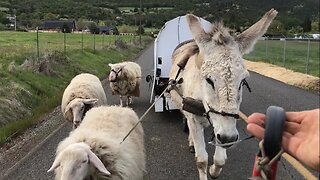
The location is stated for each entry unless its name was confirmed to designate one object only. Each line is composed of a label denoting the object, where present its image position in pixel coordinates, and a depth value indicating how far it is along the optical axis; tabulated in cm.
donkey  304
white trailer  710
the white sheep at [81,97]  578
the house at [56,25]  7710
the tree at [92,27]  7201
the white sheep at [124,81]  866
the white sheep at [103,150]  287
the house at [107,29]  6976
